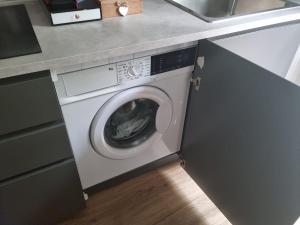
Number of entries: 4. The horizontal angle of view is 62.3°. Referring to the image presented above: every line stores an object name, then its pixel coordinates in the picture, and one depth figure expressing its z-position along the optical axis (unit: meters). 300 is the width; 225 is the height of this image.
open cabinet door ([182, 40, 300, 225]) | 0.85
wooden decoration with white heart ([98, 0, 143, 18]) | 1.08
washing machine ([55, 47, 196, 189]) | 1.00
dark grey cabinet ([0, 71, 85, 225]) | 0.82
